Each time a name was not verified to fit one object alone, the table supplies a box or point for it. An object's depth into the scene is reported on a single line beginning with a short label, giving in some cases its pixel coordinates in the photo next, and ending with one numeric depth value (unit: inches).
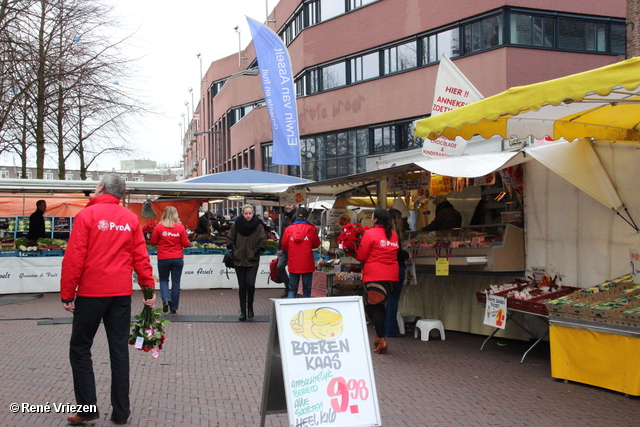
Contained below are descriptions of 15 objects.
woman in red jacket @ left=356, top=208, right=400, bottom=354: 322.0
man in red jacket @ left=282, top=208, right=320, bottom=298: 406.0
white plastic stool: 367.2
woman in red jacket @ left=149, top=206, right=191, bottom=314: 427.5
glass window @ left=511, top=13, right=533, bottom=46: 778.2
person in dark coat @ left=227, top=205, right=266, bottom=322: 414.9
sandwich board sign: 180.4
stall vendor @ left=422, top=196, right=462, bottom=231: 399.5
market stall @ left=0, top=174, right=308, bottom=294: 560.1
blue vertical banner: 558.9
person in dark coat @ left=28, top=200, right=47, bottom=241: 590.2
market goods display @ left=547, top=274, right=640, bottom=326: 249.1
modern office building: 784.3
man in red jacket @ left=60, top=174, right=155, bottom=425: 197.9
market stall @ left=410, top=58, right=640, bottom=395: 245.4
